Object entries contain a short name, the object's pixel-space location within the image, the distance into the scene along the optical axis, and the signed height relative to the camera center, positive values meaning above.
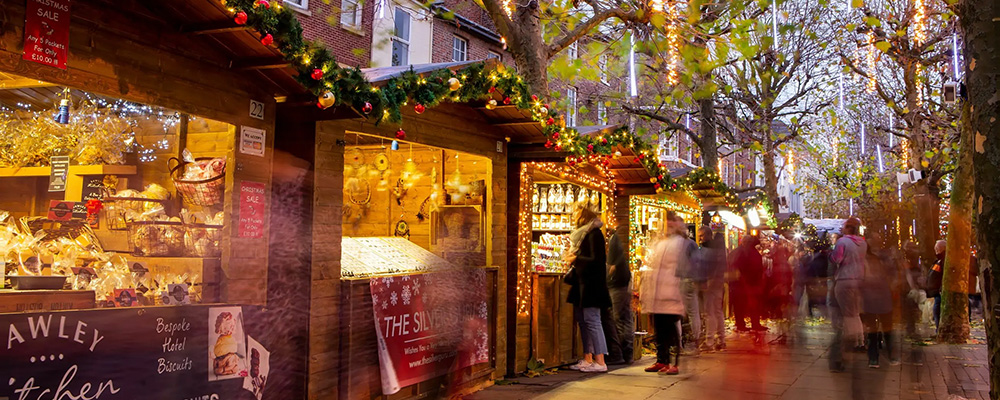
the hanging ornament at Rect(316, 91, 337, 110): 5.10 +1.03
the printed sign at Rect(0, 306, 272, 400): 3.83 -0.56
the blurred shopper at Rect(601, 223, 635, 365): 9.62 -0.54
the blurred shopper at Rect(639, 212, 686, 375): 8.77 -0.36
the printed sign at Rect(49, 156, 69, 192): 5.53 +0.57
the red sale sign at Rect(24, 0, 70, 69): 4.07 +1.18
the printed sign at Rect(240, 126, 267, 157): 5.44 +0.82
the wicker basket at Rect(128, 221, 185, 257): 5.37 +0.11
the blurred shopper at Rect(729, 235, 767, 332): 12.56 -0.29
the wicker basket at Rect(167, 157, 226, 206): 5.59 +0.47
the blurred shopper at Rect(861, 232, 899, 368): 8.77 -0.26
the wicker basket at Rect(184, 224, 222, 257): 5.51 +0.10
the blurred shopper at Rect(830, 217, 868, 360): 8.84 -0.16
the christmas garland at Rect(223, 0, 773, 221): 4.71 +1.36
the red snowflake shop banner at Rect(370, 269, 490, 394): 6.60 -0.62
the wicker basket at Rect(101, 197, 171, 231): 5.40 +0.31
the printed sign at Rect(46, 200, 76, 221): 5.13 +0.28
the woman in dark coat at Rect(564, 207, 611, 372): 8.98 -0.25
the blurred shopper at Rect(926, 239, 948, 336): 14.87 -0.21
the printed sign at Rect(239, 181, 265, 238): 5.45 +0.33
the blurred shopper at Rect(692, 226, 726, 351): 11.94 -0.33
